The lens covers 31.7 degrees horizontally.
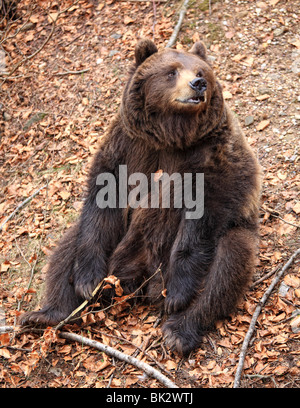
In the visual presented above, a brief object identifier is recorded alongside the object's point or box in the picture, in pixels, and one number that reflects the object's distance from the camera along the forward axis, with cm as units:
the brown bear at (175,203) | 535
